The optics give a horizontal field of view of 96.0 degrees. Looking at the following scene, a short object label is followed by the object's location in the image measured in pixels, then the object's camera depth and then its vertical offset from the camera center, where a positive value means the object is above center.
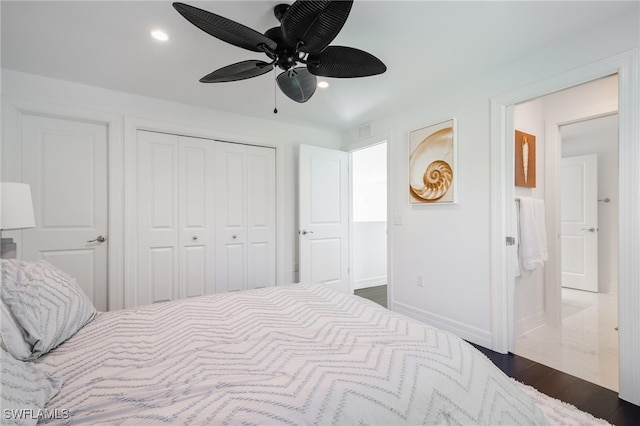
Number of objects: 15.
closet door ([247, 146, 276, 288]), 3.61 -0.07
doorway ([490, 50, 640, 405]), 1.75 +0.07
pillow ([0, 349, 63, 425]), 0.68 -0.48
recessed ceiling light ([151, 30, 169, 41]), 1.93 +1.21
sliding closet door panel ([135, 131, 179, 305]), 2.96 -0.06
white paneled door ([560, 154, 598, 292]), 4.33 -0.18
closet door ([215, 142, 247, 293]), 3.41 -0.06
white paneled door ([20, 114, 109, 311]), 2.55 +0.16
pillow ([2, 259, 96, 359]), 1.04 -0.36
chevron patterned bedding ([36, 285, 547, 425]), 0.78 -0.53
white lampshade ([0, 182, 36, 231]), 1.75 +0.04
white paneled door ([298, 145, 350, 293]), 3.69 -0.06
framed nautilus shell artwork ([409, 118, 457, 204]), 2.78 +0.48
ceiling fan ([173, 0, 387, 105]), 1.25 +0.87
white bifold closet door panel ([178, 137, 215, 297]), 3.19 -0.04
